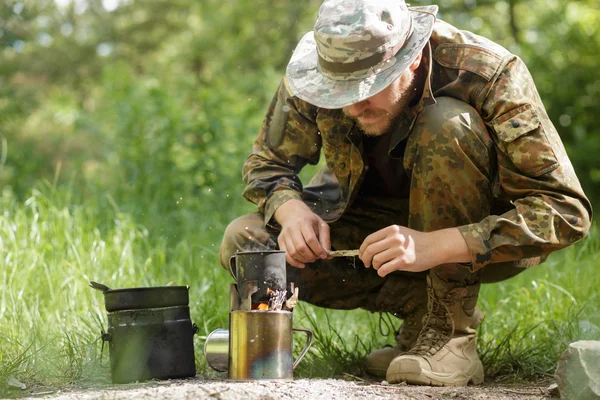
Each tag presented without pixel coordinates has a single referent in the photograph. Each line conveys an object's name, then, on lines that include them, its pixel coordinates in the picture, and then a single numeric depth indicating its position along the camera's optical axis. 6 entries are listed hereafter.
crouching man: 2.79
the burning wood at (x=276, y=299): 2.80
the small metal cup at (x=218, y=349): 2.97
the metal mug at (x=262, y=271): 2.75
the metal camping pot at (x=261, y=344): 2.73
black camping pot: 2.91
